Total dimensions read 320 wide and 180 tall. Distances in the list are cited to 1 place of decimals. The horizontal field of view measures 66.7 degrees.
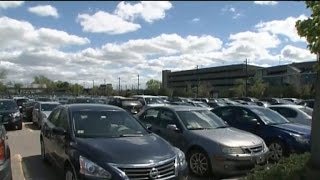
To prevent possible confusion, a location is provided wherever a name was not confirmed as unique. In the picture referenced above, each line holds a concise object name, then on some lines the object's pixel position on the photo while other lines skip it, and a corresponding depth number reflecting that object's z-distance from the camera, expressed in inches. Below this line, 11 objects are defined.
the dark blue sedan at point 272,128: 254.9
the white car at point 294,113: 338.3
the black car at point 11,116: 462.7
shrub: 150.9
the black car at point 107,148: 141.2
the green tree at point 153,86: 2526.9
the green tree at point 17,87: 2889.5
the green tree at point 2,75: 1913.5
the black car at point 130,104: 600.0
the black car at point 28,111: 631.1
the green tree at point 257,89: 1897.6
